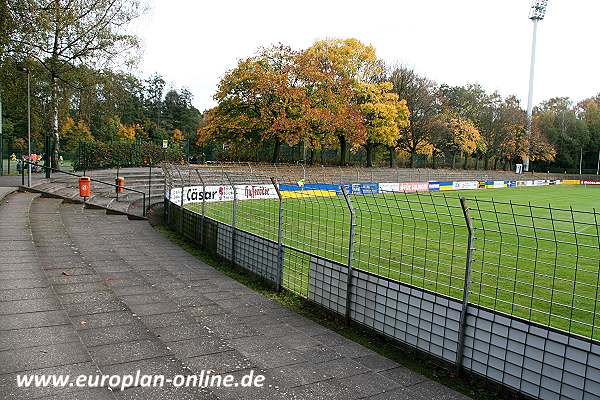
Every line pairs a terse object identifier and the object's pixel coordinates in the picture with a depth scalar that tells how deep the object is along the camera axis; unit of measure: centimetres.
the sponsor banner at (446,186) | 4494
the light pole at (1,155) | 2592
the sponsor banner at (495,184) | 5080
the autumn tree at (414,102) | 5531
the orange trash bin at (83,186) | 1783
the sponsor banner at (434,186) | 4373
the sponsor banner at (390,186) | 3913
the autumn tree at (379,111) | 4522
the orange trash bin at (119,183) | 1958
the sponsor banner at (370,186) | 3517
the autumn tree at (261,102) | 3609
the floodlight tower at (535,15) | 7988
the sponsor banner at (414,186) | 4100
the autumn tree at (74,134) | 5138
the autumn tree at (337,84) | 3819
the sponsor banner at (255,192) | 2330
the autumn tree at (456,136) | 5962
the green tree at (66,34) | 2455
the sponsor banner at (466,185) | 4672
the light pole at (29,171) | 1896
